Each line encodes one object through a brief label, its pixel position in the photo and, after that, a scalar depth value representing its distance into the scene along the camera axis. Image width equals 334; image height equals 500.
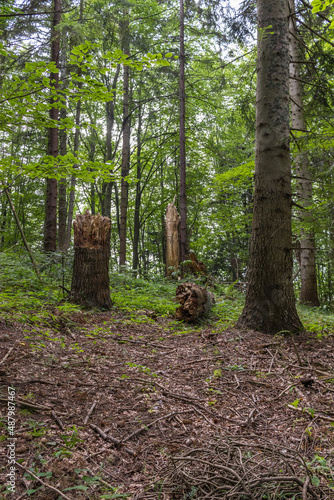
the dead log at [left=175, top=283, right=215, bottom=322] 5.83
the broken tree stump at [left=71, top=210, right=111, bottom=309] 5.89
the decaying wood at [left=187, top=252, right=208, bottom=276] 10.79
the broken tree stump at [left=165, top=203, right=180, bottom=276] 12.18
